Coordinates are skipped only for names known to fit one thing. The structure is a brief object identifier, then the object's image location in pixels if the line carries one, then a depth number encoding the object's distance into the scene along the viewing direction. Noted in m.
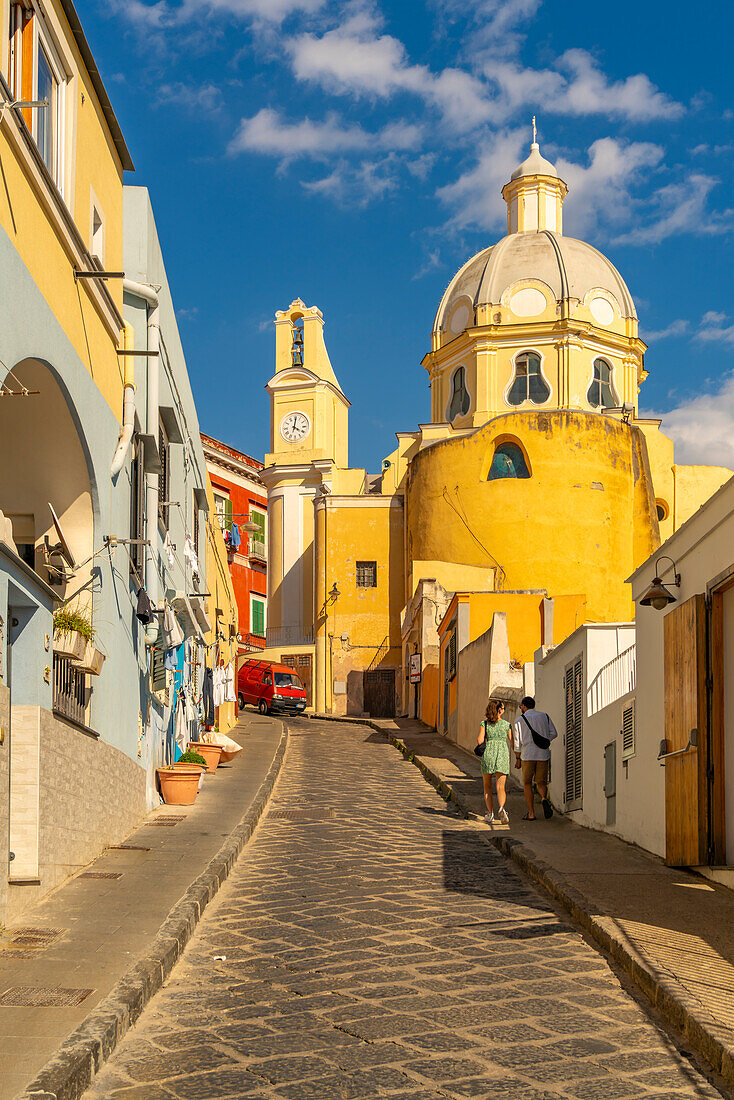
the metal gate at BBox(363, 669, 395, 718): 42.81
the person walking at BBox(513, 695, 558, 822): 14.15
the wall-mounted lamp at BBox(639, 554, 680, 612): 9.88
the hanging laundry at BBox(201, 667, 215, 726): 22.69
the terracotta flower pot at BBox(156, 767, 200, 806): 13.98
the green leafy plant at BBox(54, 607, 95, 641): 8.77
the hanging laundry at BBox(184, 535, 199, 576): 18.12
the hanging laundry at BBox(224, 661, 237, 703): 25.88
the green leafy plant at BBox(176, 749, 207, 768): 15.12
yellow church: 38.59
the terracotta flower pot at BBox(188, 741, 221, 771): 18.39
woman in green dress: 13.62
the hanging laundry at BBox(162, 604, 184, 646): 13.80
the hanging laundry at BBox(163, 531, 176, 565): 15.05
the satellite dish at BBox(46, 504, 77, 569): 9.48
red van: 39.19
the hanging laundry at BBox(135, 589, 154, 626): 12.07
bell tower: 49.09
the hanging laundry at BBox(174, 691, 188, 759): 17.06
